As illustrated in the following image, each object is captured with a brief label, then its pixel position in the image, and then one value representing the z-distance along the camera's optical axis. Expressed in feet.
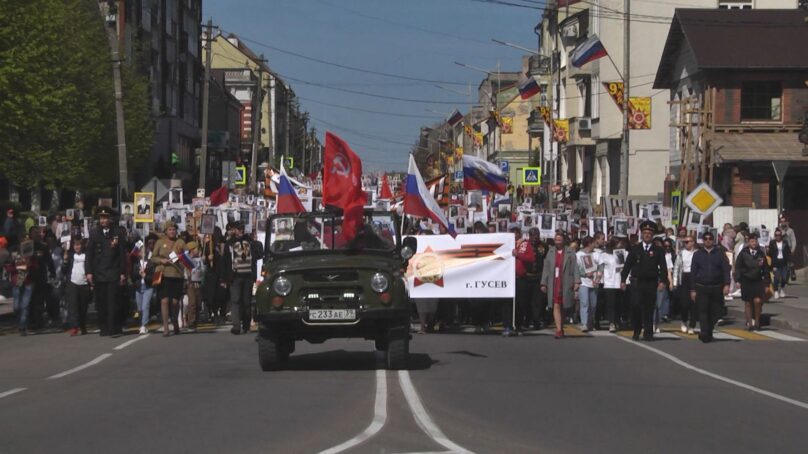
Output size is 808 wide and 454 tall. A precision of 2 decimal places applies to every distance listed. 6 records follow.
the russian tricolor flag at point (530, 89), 200.47
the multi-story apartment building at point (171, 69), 229.66
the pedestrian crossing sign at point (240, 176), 220.51
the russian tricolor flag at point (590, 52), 150.82
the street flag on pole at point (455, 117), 323.27
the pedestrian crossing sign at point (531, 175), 185.88
